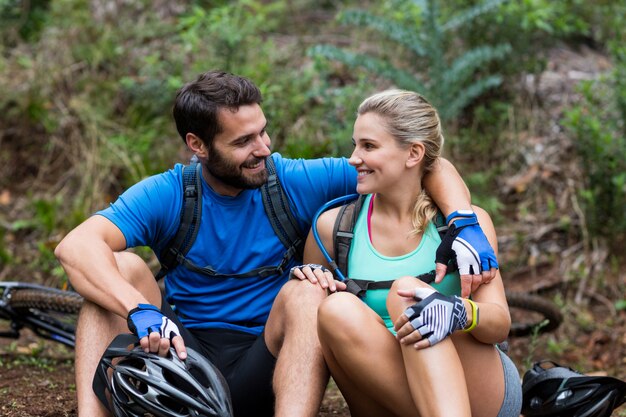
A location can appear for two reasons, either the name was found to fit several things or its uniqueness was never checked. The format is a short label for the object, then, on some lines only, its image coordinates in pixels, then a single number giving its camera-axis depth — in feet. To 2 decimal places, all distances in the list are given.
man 23.34
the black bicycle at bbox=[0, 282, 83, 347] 33.51
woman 20.42
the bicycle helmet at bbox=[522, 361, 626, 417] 24.23
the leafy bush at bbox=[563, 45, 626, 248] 42.91
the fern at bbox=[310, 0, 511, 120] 45.36
